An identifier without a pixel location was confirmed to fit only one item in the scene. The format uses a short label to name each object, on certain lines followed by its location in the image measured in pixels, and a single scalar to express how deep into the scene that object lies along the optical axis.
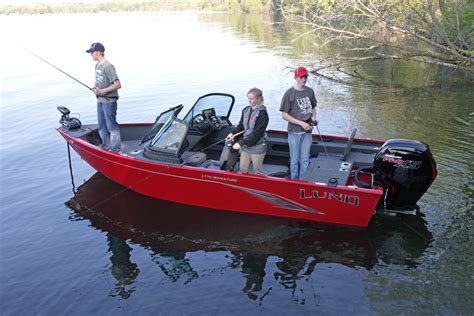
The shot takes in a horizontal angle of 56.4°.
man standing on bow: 7.64
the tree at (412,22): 14.04
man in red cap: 6.48
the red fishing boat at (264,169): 6.20
